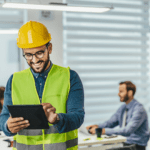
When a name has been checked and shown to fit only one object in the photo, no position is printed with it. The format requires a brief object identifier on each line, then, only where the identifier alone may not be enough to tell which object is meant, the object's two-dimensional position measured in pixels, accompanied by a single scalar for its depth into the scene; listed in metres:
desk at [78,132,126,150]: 3.27
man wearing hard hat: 1.61
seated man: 3.73
